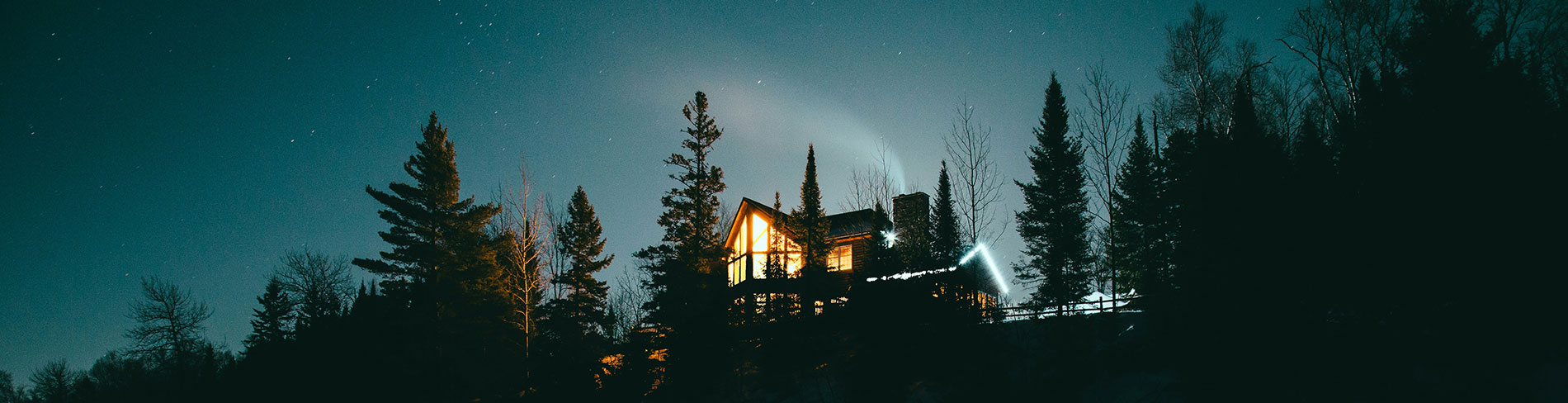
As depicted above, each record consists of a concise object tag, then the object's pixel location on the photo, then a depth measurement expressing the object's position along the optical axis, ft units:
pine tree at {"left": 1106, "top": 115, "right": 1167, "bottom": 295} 99.35
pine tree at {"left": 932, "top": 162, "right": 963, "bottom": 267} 86.48
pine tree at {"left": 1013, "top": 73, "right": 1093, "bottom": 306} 106.11
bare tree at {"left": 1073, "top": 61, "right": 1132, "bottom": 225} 86.07
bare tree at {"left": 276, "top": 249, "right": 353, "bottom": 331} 115.85
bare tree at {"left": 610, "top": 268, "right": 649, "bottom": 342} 129.18
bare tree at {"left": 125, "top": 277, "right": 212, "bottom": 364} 119.96
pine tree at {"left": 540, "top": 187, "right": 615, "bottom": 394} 98.22
